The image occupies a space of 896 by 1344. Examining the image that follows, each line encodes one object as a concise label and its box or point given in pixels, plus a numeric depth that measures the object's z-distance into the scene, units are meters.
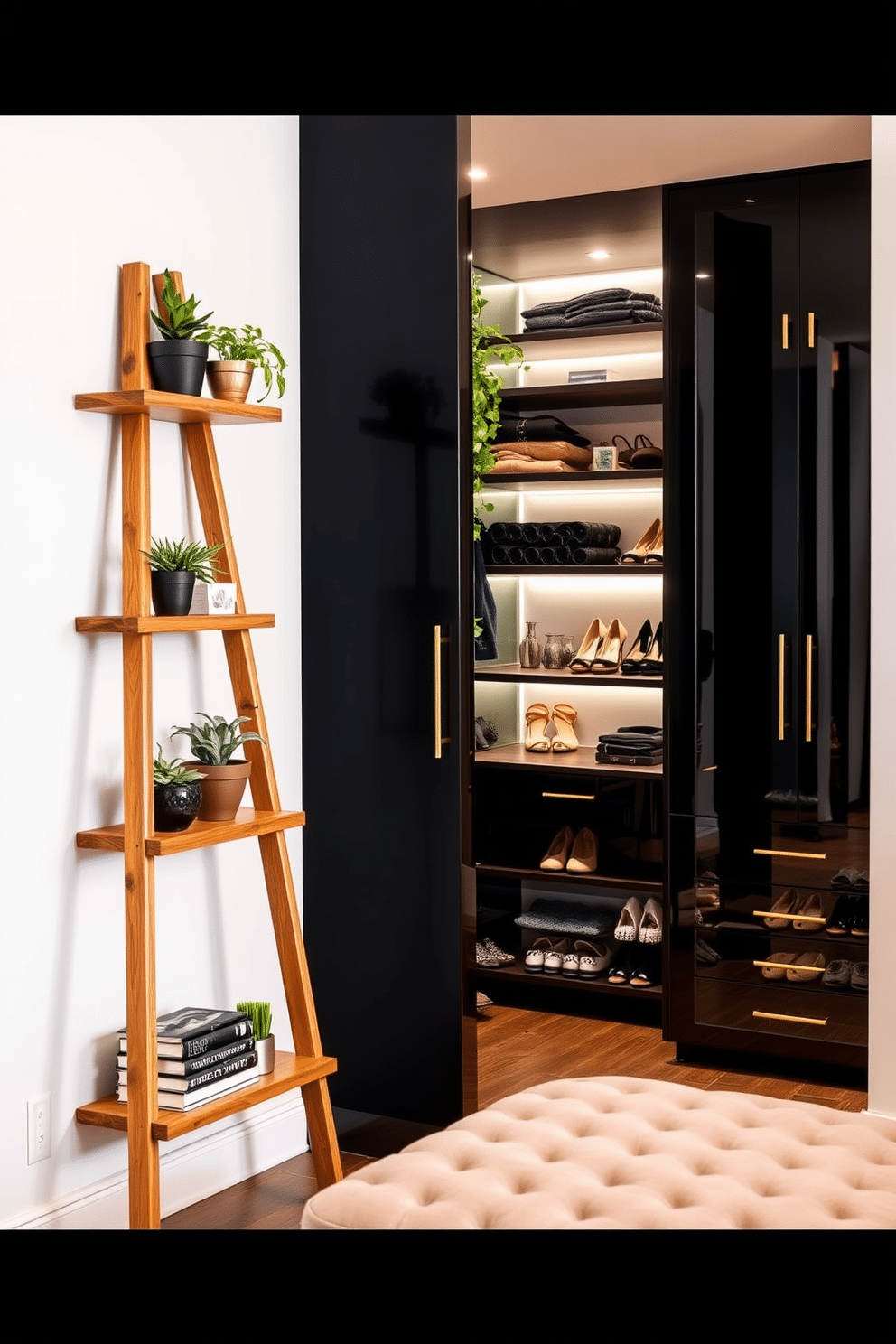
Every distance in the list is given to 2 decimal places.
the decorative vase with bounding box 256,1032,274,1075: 2.79
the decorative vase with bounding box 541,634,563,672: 4.77
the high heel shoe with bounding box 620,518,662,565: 4.46
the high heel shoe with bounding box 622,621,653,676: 4.52
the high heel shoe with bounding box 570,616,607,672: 4.59
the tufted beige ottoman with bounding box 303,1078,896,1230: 1.71
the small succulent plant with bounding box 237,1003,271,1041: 2.86
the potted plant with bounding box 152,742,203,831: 2.58
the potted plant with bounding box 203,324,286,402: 2.78
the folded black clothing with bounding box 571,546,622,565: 4.56
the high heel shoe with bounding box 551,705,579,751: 4.75
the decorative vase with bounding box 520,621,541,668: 4.81
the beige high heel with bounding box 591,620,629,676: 4.56
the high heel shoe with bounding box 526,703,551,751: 4.80
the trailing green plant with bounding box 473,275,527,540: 3.85
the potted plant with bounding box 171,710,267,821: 2.71
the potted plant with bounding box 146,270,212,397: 2.62
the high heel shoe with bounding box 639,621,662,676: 4.41
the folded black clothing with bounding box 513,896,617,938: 4.54
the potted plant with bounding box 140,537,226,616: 2.61
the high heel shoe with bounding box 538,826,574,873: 4.52
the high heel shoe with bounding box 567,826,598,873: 4.46
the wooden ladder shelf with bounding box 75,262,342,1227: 2.46
